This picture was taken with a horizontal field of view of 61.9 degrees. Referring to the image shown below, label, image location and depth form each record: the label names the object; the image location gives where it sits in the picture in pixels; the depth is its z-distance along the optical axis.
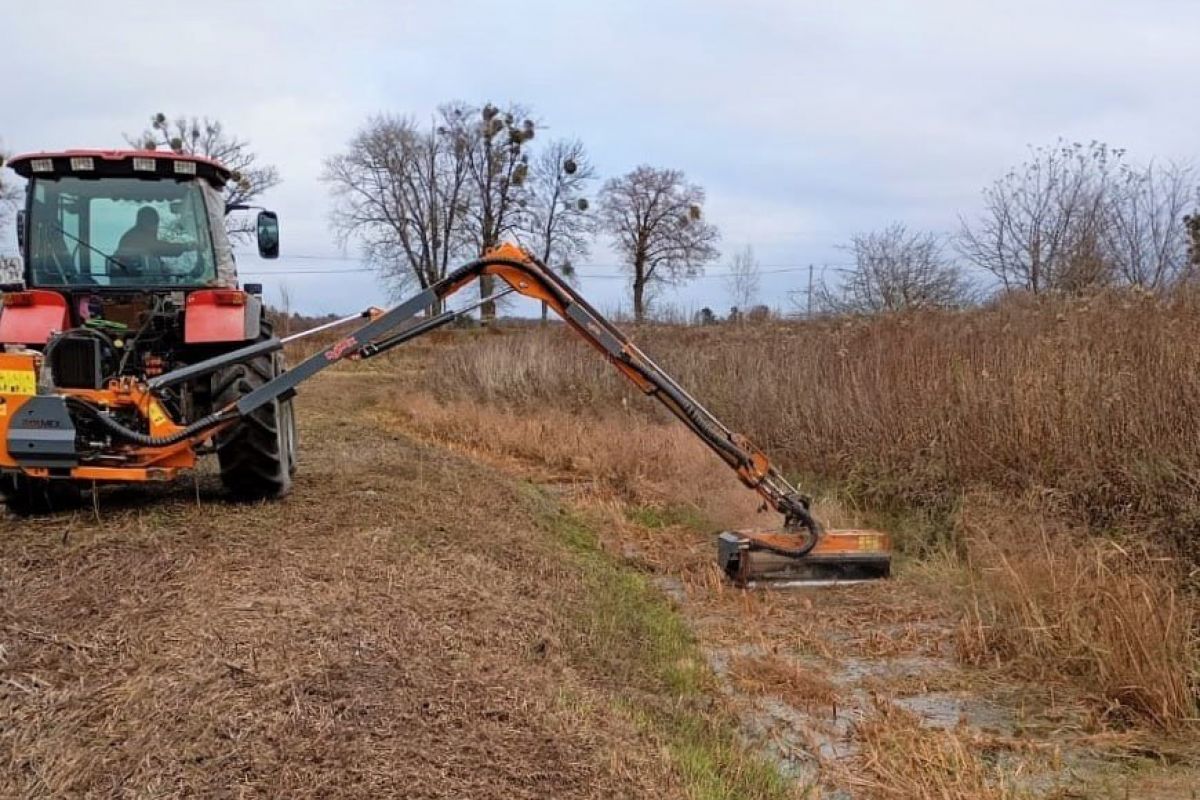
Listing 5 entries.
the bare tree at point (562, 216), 45.78
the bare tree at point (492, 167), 44.72
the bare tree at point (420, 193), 44.75
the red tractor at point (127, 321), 5.67
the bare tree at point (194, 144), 36.75
